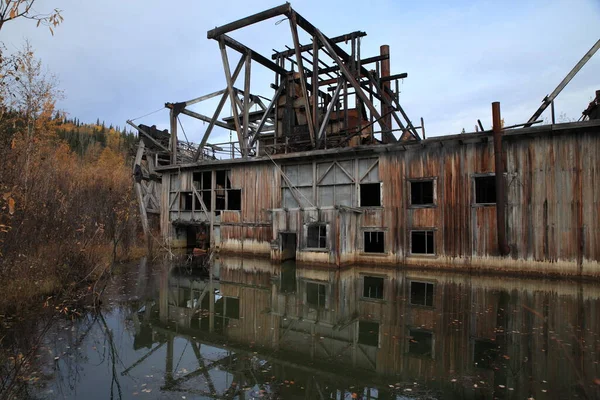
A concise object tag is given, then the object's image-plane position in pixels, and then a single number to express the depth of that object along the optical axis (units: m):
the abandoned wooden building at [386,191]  14.30
